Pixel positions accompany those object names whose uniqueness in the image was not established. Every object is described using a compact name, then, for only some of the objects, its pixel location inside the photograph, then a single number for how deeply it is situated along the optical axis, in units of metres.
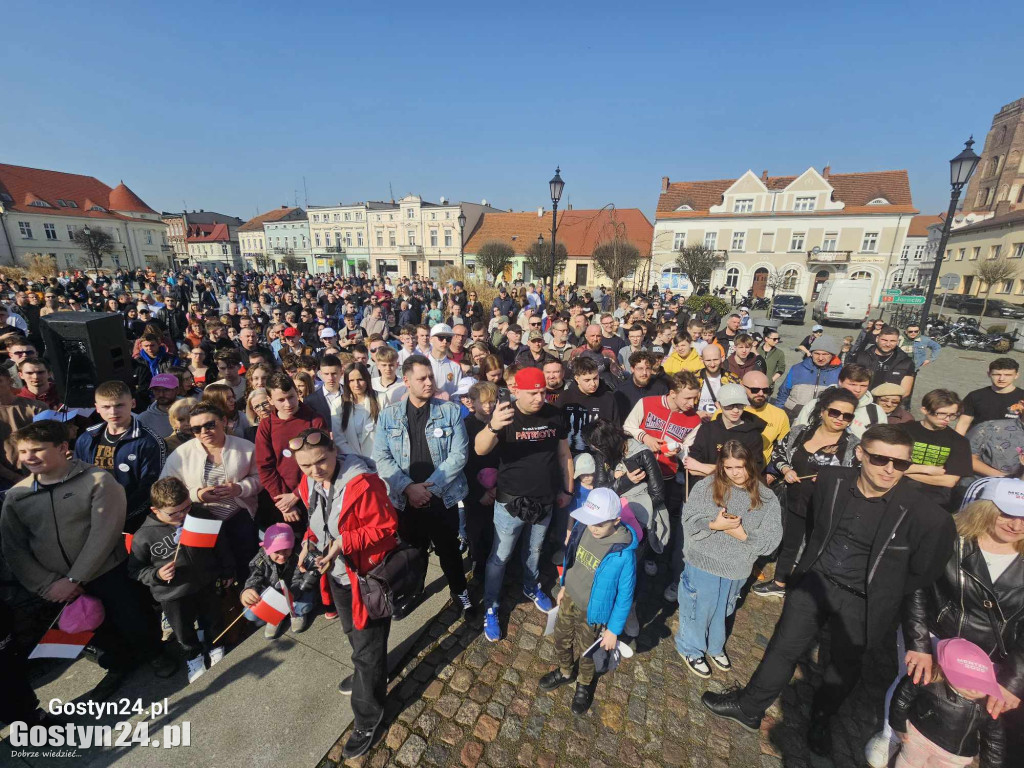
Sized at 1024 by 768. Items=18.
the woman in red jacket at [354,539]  2.62
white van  24.55
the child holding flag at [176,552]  2.94
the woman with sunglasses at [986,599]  2.37
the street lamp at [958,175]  8.75
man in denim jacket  3.46
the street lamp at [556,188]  13.45
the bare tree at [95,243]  44.88
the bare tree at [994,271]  26.84
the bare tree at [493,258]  34.09
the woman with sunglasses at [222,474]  3.36
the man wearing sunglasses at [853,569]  2.56
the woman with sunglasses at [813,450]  3.62
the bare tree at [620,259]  28.29
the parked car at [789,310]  26.00
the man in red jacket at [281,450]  3.66
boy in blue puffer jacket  2.76
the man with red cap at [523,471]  3.48
